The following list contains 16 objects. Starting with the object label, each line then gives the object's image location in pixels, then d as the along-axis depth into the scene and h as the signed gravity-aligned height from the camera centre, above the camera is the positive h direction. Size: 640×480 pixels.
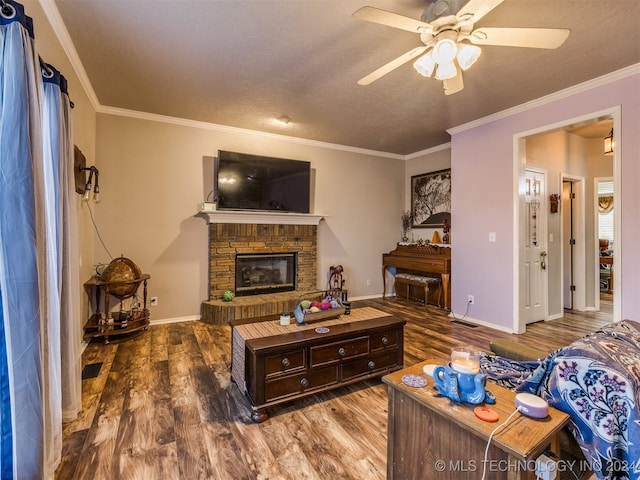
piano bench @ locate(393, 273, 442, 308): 4.74 -0.72
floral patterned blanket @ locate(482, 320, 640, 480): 0.89 -0.52
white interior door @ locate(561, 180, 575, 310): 4.71 -0.06
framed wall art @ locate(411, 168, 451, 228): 5.03 +0.69
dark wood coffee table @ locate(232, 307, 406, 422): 1.95 -0.83
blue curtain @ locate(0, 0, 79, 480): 1.19 -0.09
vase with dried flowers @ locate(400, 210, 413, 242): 5.82 +0.31
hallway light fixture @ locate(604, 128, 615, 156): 3.47 +1.07
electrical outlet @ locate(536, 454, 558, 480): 0.90 -0.69
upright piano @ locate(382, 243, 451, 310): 4.52 -0.38
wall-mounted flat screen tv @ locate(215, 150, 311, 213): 4.12 +0.82
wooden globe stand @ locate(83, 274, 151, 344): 3.14 -0.86
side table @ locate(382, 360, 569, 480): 0.88 -0.66
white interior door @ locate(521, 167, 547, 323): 3.98 -0.12
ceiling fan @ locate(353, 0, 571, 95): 1.60 +1.18
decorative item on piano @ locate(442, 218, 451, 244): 4.84 +0.10
